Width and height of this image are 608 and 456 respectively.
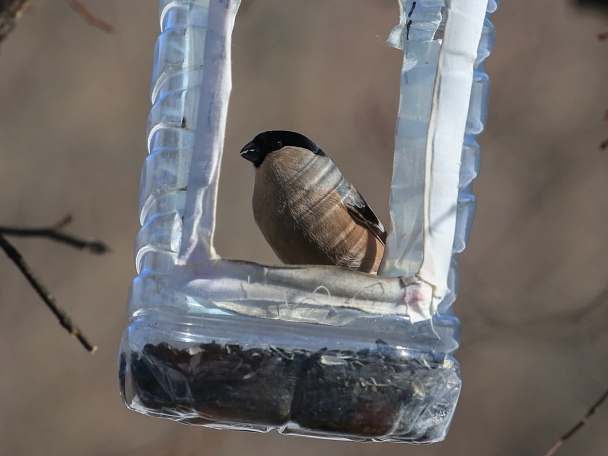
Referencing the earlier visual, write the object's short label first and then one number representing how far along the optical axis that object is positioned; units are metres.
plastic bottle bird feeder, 4.23
